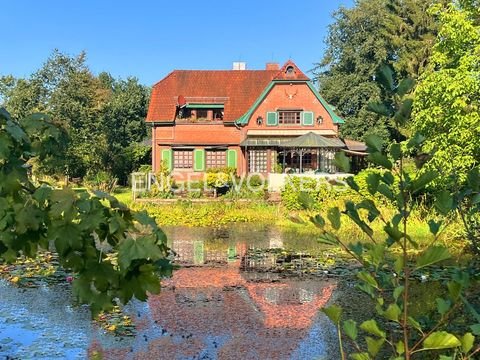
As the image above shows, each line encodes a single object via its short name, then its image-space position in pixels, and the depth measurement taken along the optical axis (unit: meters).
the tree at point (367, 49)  37.06
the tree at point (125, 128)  30.92
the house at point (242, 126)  26.70
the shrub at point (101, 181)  25.25
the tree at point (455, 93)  13.06
